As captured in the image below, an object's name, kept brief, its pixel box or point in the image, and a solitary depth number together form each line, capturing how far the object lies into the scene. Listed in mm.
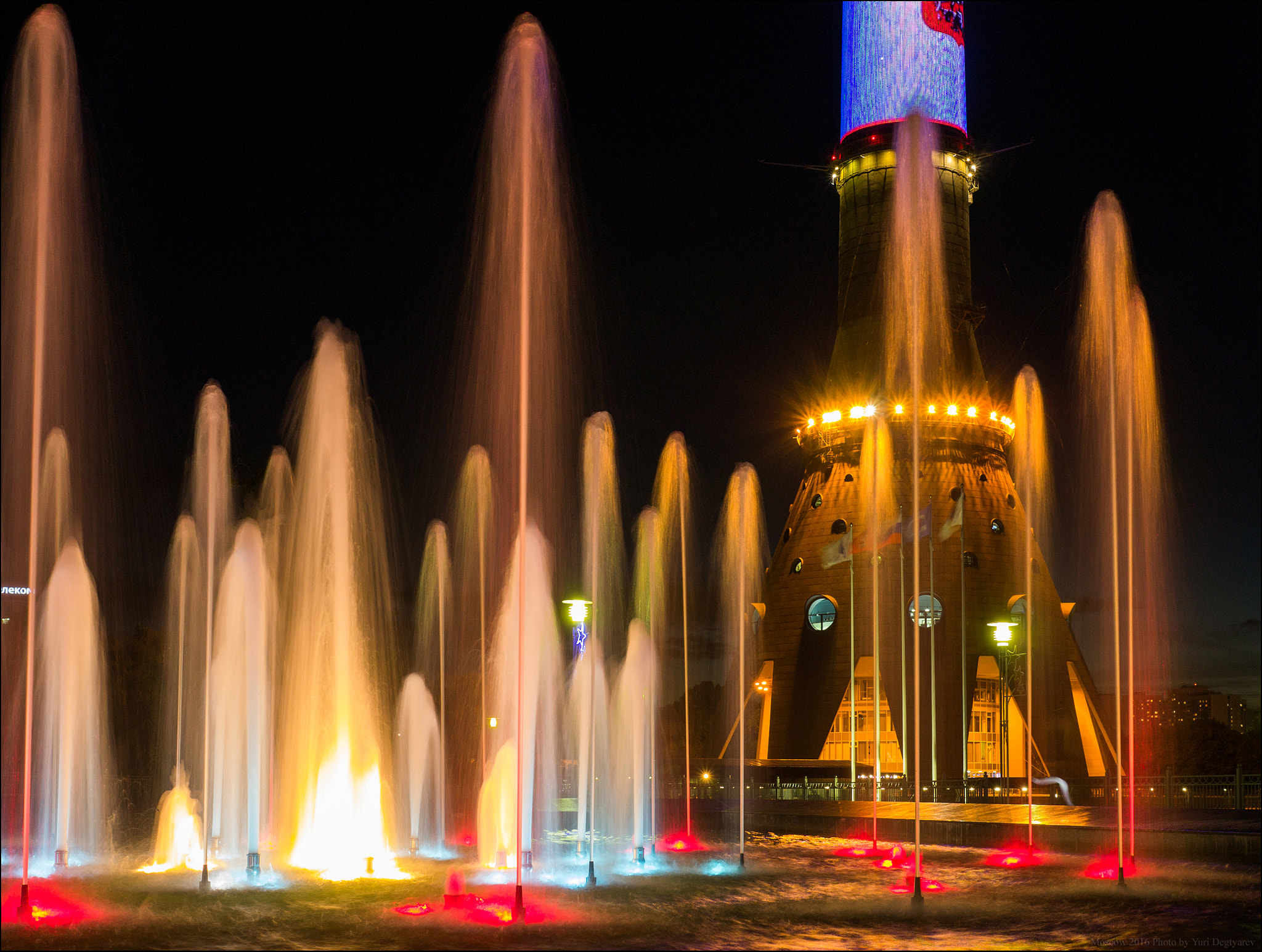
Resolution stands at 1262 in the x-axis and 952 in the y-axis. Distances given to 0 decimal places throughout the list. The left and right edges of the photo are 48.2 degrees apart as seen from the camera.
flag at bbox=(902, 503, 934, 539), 56656
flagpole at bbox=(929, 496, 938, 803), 53125
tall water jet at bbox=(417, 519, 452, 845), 34031
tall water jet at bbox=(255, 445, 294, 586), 28922
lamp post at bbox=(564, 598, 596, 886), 27173
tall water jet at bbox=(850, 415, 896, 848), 55012
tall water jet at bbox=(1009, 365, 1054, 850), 32031
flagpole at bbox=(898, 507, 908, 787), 41847
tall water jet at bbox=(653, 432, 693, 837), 38531
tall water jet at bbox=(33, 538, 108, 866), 25172
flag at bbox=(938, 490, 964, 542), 58022
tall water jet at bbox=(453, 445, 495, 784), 33031
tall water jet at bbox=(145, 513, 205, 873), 20625
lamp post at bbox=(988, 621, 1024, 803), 35250
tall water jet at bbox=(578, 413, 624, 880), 27188
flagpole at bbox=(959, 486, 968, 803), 50812
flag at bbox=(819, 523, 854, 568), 59219
